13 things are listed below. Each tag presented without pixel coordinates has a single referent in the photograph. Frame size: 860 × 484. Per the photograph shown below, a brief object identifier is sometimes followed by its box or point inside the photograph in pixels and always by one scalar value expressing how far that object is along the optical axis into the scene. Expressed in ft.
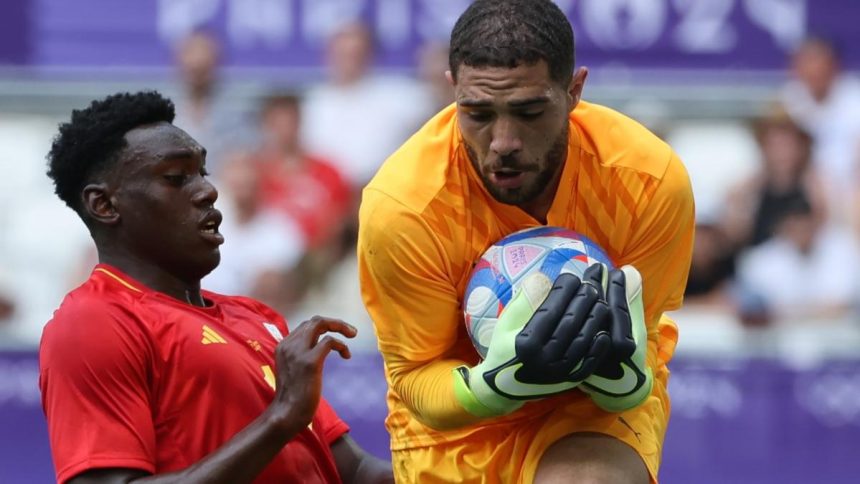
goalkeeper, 29.01
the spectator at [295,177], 67.41
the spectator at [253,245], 67.92
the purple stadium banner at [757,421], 64.85
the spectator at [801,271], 64.59
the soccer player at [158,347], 29.71
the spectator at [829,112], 64.90
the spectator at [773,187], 65.16
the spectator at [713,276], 65.51
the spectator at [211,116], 68.54
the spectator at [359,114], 67.67
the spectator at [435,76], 65.72
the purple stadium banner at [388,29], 68.03
